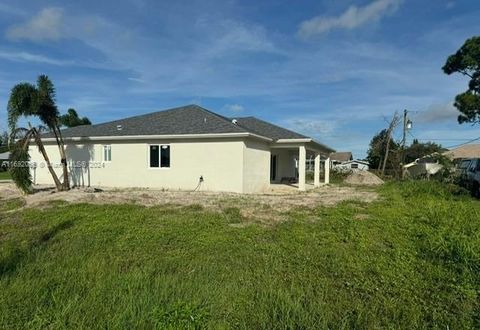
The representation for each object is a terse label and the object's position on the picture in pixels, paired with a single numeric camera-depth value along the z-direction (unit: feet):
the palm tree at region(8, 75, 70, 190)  48.21
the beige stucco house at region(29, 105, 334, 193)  56.85
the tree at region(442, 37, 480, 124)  99.14
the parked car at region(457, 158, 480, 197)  53.59
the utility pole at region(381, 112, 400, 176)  131.75
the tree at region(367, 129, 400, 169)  155.22
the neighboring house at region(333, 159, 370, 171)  215.86
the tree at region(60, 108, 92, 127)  174.12
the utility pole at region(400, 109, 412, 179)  108.99
